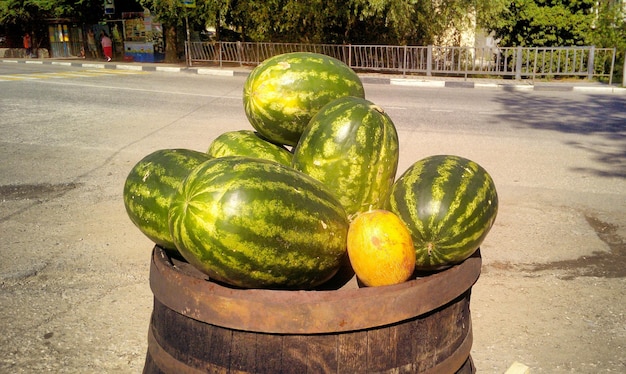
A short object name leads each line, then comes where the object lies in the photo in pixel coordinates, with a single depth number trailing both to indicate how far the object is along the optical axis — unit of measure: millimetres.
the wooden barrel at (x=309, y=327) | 1733
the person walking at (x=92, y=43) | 33969
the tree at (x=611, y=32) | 18688
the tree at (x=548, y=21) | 19359
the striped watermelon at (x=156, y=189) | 2238
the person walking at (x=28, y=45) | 36781
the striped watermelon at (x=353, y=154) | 2285
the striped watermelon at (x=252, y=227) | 1835
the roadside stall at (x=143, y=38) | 28719
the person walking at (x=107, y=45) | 30348
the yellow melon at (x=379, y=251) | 1907
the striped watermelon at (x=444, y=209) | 2135
